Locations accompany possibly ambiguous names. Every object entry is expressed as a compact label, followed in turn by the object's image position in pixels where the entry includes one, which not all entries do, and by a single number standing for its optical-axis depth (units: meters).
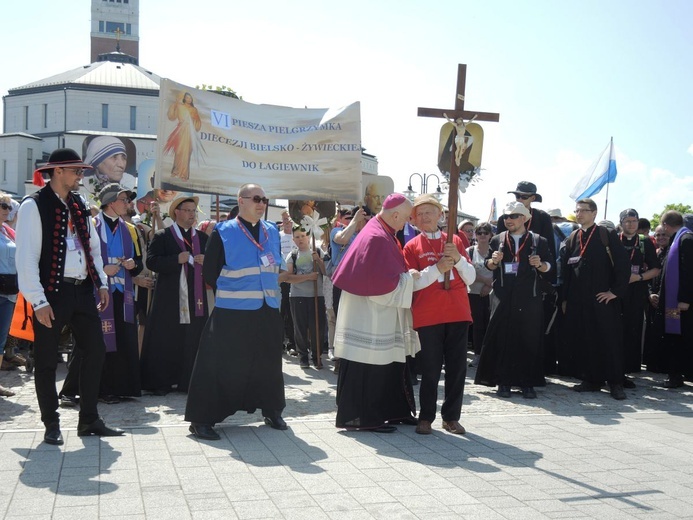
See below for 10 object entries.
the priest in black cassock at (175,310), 8.89
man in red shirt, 7.12
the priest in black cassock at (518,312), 9.18
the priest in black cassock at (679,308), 10.26
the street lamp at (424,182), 26.67
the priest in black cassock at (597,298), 9.53
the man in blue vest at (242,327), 6.93
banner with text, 9.34
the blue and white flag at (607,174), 15.35
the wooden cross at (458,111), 7.07
